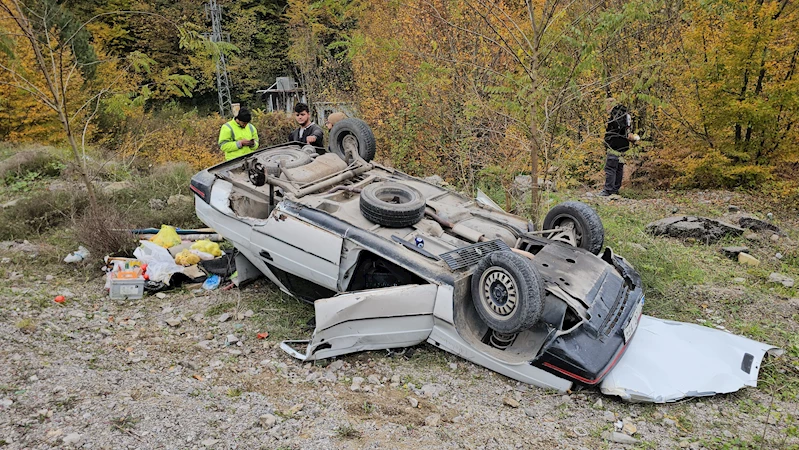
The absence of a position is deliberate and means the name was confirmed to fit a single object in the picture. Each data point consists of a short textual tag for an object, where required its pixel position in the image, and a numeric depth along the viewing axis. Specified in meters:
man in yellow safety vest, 6.21
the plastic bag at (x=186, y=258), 5.68
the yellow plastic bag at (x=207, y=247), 5.94
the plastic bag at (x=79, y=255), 5.78
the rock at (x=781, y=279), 5.27
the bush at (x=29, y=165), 8.70
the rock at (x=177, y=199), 7.57
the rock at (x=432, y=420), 3.34
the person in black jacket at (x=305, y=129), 6.66
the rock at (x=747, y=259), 5.80
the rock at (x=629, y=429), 3.27
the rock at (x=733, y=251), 6.06
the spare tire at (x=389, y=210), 4.26
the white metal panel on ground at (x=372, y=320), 3.82
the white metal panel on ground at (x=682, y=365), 3.53
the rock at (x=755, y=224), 6.86
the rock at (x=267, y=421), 3.23
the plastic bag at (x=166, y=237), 6.04
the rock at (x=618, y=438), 3.16
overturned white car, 3.57
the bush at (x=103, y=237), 5.86
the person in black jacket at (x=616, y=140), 8.49
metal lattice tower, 25.05
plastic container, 5.15
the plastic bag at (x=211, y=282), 5.45
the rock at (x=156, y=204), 7.44
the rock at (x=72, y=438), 2.88
